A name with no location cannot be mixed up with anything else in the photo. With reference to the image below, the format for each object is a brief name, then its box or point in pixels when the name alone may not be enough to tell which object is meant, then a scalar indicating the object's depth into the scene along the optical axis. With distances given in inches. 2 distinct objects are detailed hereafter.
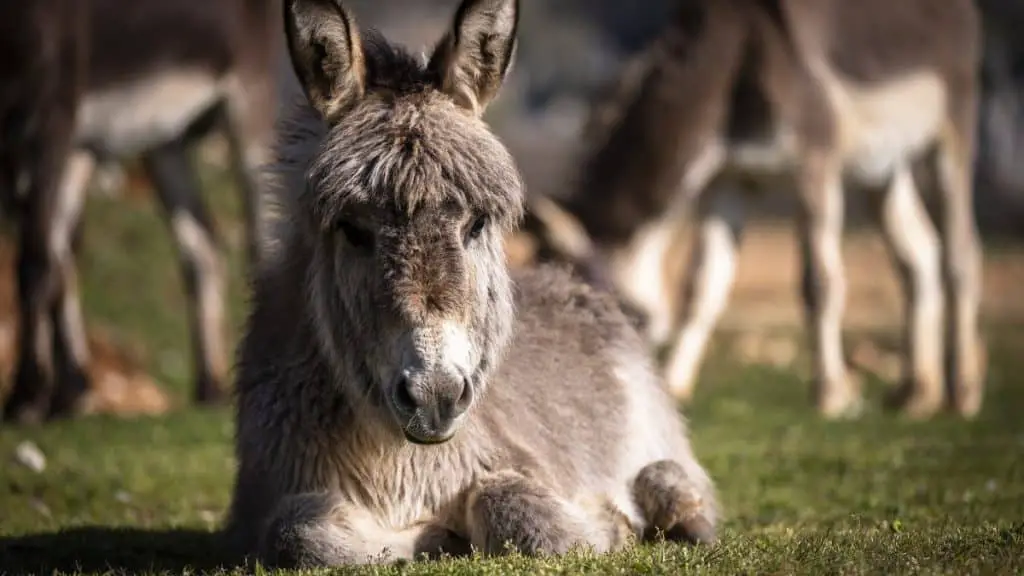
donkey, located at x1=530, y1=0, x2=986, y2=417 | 1033.5
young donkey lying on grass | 406.3
